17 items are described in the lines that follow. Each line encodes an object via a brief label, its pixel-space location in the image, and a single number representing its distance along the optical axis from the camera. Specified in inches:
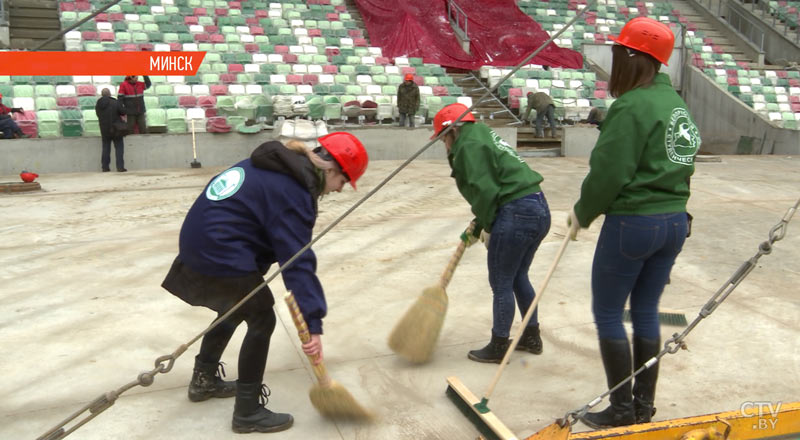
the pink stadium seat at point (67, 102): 510.0
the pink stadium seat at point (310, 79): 598.5
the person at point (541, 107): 592.7
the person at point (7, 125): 466.9
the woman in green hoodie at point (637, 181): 104.1
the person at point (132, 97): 483.5
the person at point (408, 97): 550.6
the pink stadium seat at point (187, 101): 535.1
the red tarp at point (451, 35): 704.4
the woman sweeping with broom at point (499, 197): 142.6
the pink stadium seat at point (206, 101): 537.8
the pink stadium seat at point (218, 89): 555.1
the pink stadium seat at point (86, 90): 526.0
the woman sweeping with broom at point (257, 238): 111.1
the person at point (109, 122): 462.3
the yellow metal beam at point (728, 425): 106.5
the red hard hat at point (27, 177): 386.6
